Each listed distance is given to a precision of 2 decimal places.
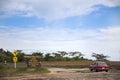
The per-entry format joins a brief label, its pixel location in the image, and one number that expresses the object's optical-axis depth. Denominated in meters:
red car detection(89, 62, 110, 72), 17.00
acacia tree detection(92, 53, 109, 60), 40.65
